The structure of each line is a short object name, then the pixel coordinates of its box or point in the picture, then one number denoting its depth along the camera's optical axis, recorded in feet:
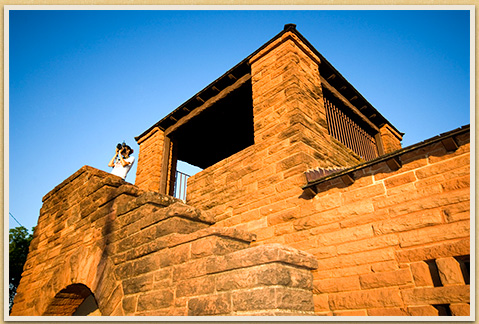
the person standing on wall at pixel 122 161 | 24.36
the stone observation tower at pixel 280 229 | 9.75
